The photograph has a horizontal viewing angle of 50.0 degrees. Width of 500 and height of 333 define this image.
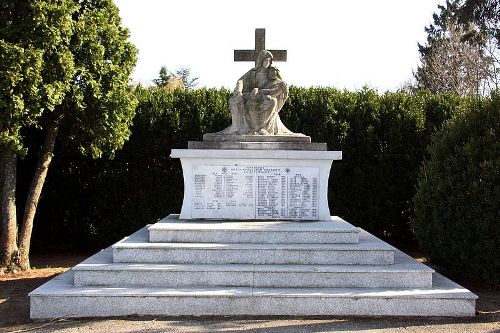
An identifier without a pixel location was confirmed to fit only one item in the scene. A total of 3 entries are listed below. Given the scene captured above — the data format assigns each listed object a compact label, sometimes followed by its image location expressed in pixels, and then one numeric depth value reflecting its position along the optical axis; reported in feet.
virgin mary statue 28.07
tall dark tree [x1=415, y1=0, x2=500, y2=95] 86.17
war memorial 19.79
